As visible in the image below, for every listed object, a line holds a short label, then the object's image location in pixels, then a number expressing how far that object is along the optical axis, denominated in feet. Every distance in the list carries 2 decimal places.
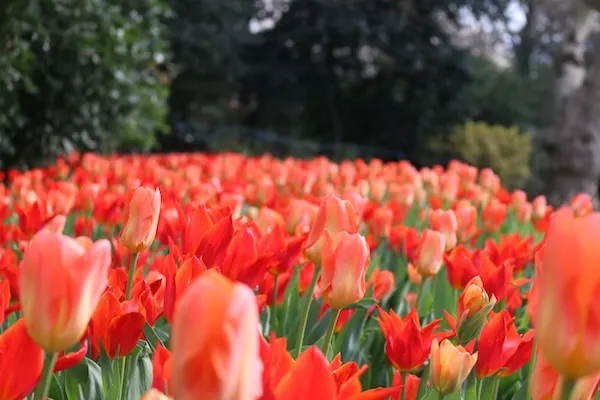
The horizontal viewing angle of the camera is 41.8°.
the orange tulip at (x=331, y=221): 4.21
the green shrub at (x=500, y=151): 45.09
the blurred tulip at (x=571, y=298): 1.96
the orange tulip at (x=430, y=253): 5.40
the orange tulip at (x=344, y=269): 3.55
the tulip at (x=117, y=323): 3.33
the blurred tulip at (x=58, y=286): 2.30
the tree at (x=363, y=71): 62.13
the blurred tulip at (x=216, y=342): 1.68
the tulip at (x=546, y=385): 2.57
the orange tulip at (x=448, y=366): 3.43
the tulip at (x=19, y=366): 2.62
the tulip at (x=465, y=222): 7.61
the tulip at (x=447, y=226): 6.44
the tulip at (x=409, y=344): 3.86
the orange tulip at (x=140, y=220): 4.24
